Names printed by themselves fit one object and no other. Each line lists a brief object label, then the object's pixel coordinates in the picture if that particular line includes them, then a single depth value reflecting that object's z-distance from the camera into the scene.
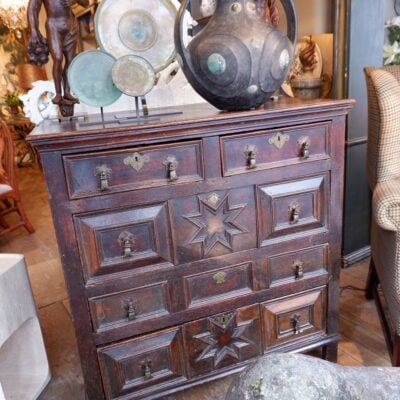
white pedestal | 1.38
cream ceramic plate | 1.32
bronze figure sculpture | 1.24
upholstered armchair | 1.26
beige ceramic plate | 1.13
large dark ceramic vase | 1.08
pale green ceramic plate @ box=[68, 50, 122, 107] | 1.14
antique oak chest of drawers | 1.04
